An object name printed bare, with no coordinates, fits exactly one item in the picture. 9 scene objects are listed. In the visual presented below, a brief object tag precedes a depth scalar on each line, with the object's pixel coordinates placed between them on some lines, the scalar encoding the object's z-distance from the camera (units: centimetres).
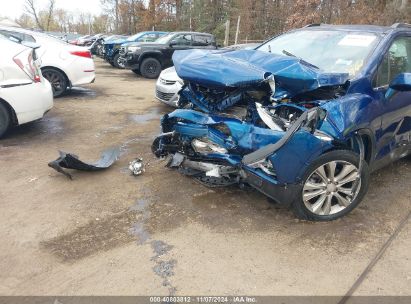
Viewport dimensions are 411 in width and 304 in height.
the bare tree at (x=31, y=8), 6081
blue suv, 320
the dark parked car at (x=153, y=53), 1280
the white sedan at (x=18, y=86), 527
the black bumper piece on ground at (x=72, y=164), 433
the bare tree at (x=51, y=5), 6454
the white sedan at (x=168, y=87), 732
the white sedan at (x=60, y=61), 862
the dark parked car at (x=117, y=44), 1574
